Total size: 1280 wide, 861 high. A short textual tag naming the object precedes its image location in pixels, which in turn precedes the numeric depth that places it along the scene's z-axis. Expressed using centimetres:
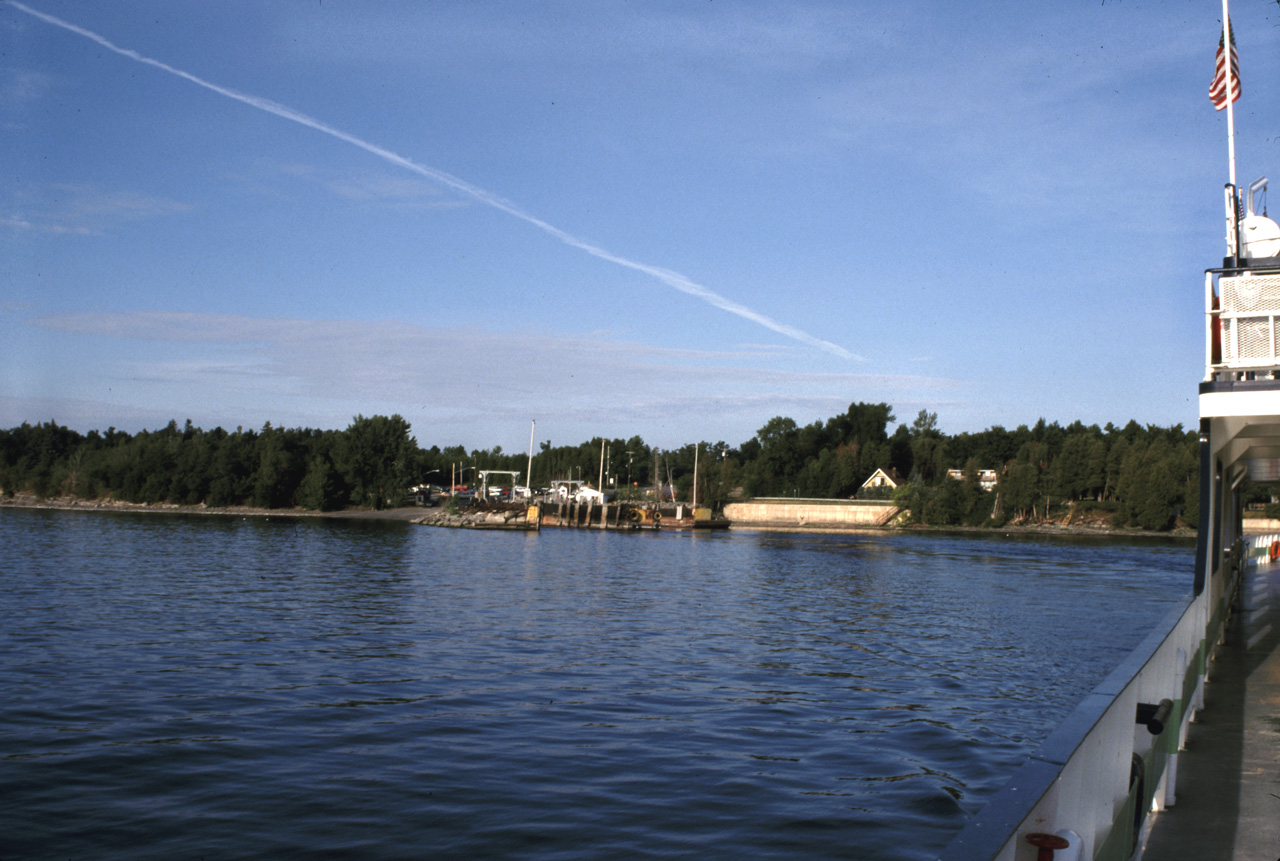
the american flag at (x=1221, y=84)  1363
